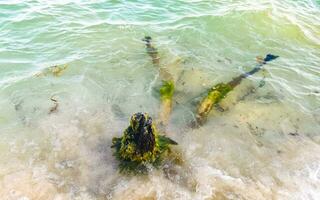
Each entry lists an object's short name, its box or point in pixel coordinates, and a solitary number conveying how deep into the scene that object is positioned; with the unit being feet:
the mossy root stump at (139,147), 14.55
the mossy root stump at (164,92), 18.04
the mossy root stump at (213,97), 18.28
